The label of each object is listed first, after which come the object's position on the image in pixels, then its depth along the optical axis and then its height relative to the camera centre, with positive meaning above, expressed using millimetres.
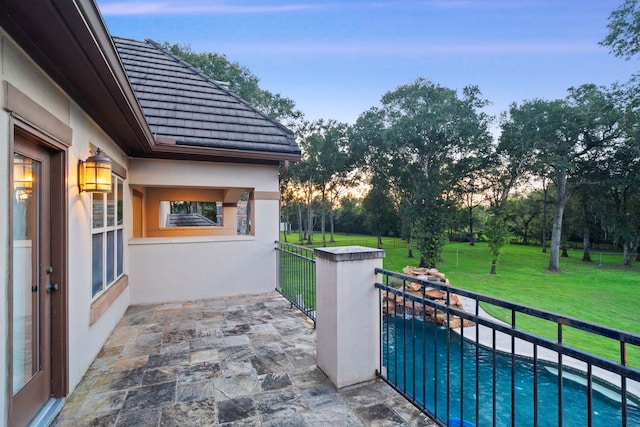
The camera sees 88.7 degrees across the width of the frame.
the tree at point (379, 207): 25906 +581
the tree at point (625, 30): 12797 +7362
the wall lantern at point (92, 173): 3014 +381
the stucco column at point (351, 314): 2691 -842
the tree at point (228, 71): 15516 +7043
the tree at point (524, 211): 29406 +250
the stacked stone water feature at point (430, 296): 8424 -2320
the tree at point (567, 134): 16344 +4254
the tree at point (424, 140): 17734 +4220
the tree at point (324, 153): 21906 +4159
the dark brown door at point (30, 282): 2074 -465
